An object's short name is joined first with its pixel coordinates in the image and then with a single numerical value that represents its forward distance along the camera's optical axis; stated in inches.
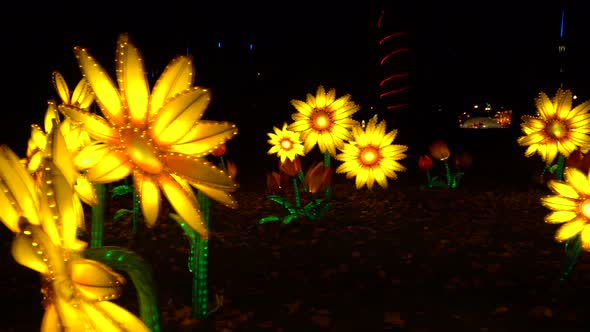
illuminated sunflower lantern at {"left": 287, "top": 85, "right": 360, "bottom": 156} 203.2
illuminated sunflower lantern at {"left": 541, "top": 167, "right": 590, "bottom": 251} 123.1
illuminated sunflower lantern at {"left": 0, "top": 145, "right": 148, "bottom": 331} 43.3
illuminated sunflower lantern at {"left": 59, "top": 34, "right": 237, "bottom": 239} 62.9
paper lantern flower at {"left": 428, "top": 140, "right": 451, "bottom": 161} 312.2
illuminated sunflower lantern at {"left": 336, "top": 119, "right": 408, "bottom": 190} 198.1
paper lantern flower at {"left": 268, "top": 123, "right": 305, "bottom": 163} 280.4
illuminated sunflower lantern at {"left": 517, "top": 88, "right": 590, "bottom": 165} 187.9
